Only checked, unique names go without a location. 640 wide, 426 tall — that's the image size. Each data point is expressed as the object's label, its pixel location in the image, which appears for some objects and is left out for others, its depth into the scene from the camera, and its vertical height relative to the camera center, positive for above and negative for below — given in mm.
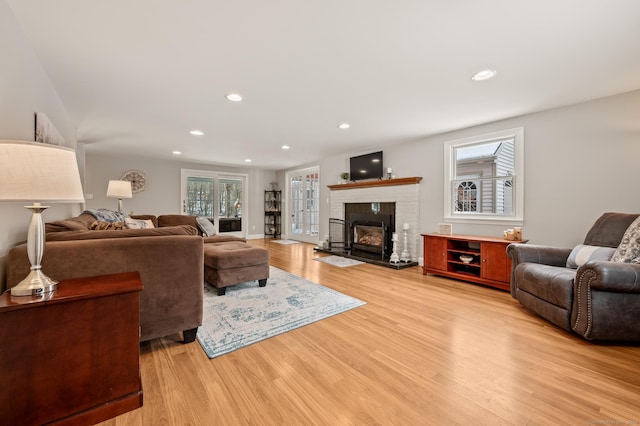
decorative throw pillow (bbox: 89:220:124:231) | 2308 -106
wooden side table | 1095 -629
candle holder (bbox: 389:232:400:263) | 4500 -646
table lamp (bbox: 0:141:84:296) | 1044 +128
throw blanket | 3169 -16
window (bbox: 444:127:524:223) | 3564 +531
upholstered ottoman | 3016 -603
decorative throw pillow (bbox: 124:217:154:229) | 3506 -133
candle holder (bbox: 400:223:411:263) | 4622 -608
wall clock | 6246 +825
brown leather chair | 1929 -620
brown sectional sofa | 1465 -295
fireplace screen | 5230 -425
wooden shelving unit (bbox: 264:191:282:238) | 8367 +95
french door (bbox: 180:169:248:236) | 7137 +468
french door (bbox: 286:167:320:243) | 7180 +281
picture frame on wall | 1999 +691
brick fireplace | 4625 +315
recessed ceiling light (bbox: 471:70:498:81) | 2324 +1235
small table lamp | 4320 +393
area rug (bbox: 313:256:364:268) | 4664 -859
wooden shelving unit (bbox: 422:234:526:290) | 3271 -597
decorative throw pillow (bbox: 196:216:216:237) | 4625 -229
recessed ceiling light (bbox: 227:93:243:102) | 2812 +1258
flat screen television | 5130 +950
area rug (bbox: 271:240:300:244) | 7415 -773
